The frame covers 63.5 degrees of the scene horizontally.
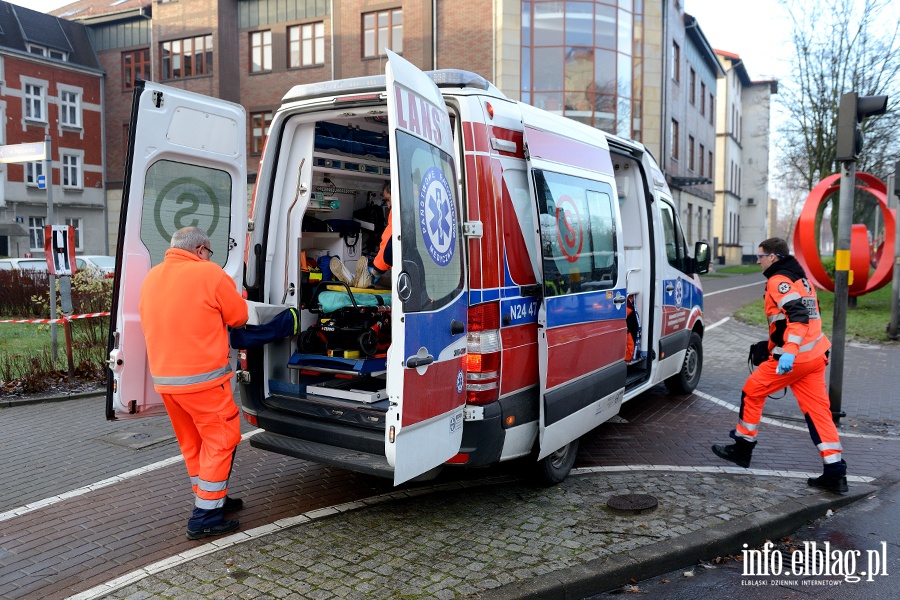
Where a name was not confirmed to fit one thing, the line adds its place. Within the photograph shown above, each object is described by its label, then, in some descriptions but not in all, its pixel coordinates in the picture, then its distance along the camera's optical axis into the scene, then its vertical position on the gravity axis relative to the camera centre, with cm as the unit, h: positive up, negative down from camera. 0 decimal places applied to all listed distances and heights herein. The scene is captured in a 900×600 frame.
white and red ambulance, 390 -3
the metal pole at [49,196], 844 +72
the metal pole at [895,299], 1309 -74
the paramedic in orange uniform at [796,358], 521 -72
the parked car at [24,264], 1695 -20
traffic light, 698 +136
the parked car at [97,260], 1880 -12
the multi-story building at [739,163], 5259 +768
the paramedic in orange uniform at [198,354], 420 -57
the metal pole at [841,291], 716 -33
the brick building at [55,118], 3519 +701
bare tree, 2183 +531
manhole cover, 467 -161
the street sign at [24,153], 840 +120
